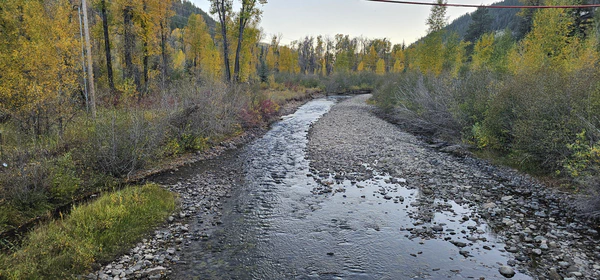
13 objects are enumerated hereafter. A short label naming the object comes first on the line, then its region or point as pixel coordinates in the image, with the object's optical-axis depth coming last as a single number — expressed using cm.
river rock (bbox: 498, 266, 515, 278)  569
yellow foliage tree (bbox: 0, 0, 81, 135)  1023
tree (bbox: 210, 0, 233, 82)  2925
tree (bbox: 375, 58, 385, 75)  7139
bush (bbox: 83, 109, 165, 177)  1008
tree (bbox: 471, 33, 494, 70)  3703
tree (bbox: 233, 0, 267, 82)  2927
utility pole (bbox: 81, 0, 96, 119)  1374
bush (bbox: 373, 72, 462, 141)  1759
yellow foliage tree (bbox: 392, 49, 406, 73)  7630
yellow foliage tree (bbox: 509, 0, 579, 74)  1897
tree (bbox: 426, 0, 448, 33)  3650
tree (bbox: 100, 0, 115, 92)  2143
